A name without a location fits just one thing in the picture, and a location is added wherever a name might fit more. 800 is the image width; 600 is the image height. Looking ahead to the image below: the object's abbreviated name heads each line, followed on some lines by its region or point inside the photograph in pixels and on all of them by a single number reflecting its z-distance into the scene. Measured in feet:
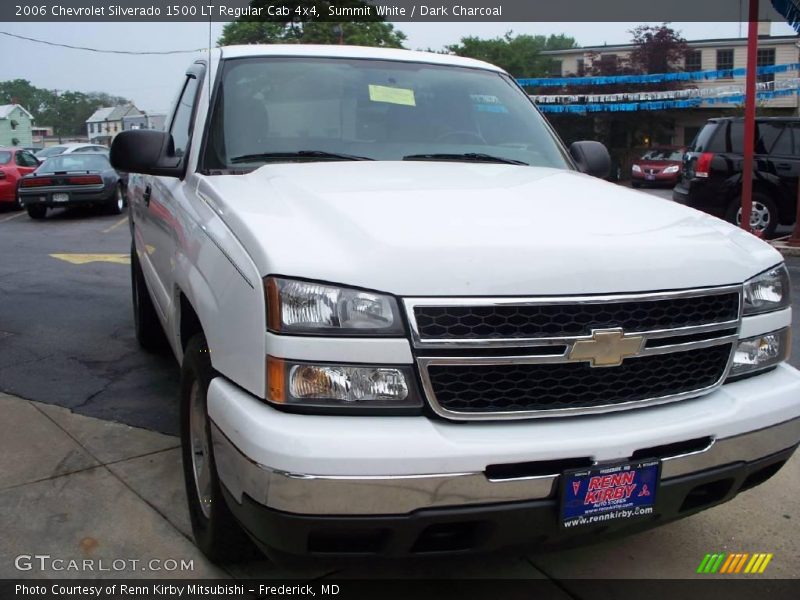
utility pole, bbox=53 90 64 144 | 333.58
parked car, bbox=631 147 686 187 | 93.30
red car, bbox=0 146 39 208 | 58.03
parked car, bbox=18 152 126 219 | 52.70
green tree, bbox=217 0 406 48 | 111.65
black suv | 36.50
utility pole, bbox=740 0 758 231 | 34.09
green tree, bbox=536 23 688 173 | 124.57
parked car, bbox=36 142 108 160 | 74.35
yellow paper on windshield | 12.00
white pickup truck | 6.74
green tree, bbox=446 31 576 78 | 155.40
